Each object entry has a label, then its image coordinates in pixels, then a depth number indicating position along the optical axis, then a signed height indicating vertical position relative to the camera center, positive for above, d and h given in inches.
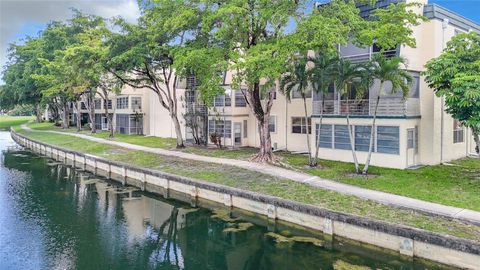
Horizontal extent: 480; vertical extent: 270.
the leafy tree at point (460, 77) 625.3 +70.3
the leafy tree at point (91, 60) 1206.3 +198.9
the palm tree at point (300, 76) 838.5 +95.2
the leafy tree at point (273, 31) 748.0 +186.1
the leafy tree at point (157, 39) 973.2 +233.8
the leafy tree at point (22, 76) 2069.4 +251.0
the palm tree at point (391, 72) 724.7 +88.6
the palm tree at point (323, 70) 795.4 +100.4
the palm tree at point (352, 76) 757.3 +85.1
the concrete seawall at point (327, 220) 471.8 -155.1
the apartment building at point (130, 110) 1788.9 +45.6
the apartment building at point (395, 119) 855.1 -1.1
